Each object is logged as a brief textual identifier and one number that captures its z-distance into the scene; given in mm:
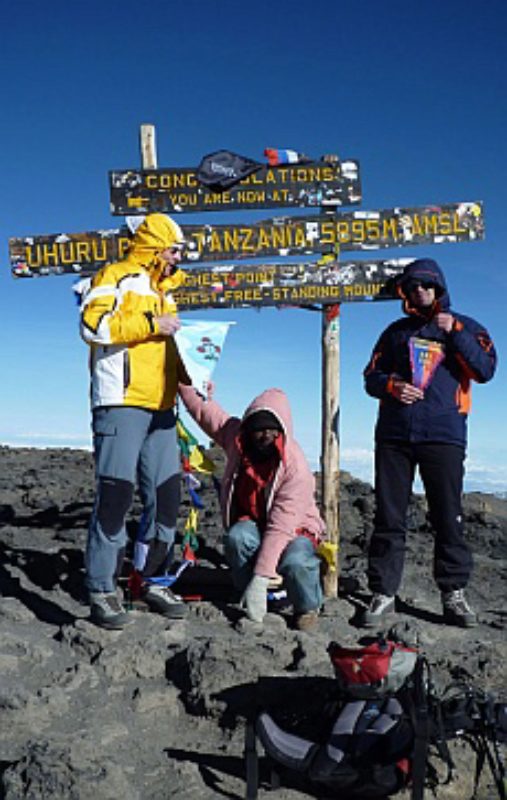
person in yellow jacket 4988
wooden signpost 6277
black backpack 3428
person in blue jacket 5492
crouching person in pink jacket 5223
